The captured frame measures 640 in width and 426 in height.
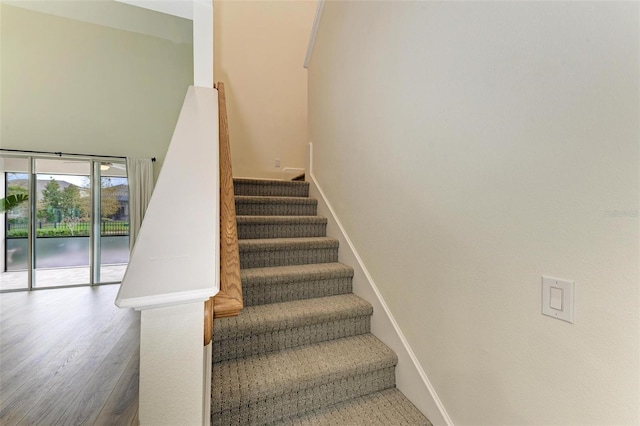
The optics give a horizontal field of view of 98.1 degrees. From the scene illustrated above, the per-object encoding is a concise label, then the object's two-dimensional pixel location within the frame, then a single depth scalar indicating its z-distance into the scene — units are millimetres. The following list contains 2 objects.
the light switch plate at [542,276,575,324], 743
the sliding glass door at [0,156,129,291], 4359
